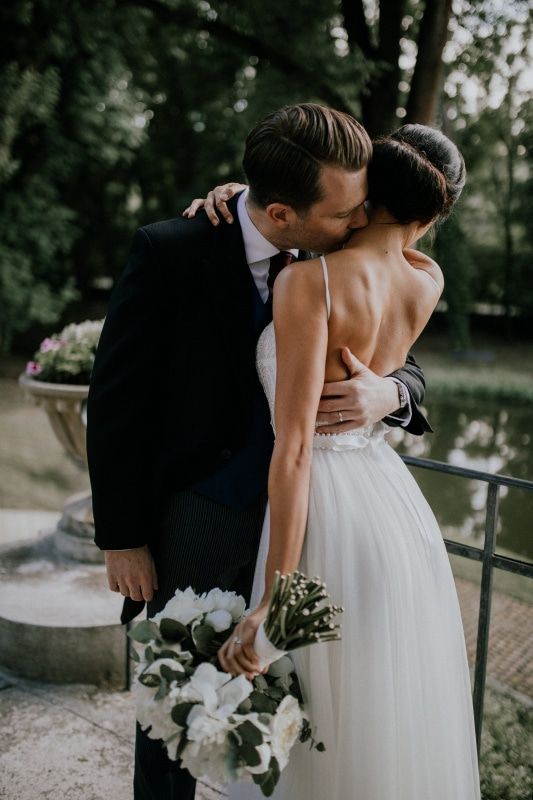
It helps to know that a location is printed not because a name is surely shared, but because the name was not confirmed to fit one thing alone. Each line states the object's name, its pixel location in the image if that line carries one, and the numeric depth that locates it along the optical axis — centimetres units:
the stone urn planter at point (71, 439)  383
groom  178
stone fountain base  309
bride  165
